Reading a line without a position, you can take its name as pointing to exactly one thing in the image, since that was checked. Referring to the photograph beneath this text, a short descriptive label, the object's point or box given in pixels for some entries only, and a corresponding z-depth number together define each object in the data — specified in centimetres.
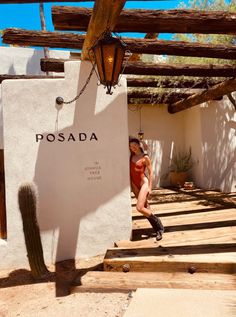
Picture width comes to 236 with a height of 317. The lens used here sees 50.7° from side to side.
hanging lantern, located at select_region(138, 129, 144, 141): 823
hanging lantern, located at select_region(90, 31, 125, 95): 283
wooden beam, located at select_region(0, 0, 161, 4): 231
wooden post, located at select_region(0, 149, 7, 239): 395
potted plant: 847
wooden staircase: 285
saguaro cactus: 325
